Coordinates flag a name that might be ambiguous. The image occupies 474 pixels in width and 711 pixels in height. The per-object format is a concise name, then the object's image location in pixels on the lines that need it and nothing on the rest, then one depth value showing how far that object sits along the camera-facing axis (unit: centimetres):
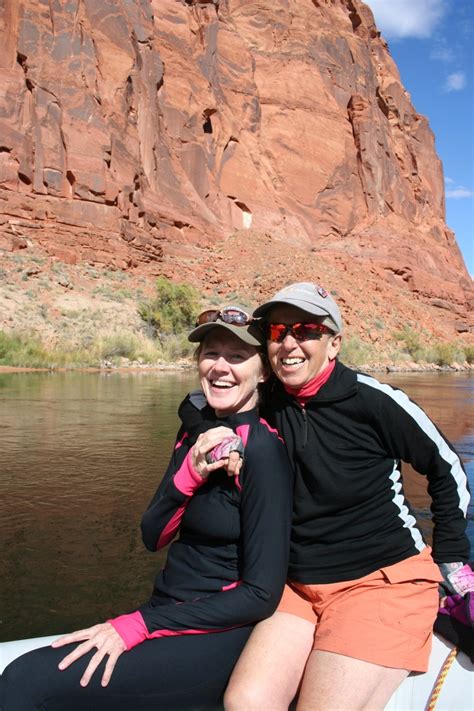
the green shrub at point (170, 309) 2717
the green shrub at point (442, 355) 3562
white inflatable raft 175
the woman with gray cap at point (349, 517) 178
